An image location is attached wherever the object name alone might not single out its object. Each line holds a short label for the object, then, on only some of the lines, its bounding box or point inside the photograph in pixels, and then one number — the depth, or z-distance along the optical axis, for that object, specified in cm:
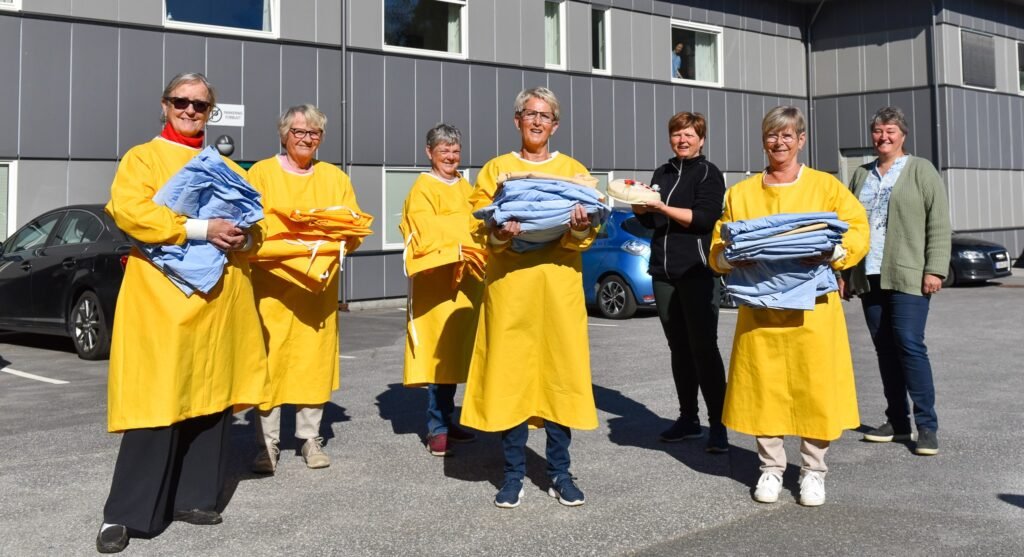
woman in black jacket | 611
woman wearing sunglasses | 440
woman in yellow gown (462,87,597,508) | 498
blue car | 1412
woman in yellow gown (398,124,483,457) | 620
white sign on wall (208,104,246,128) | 1488
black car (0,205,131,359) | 1030
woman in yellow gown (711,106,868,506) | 496
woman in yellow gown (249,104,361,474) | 566
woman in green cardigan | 606
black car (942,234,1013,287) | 1917
